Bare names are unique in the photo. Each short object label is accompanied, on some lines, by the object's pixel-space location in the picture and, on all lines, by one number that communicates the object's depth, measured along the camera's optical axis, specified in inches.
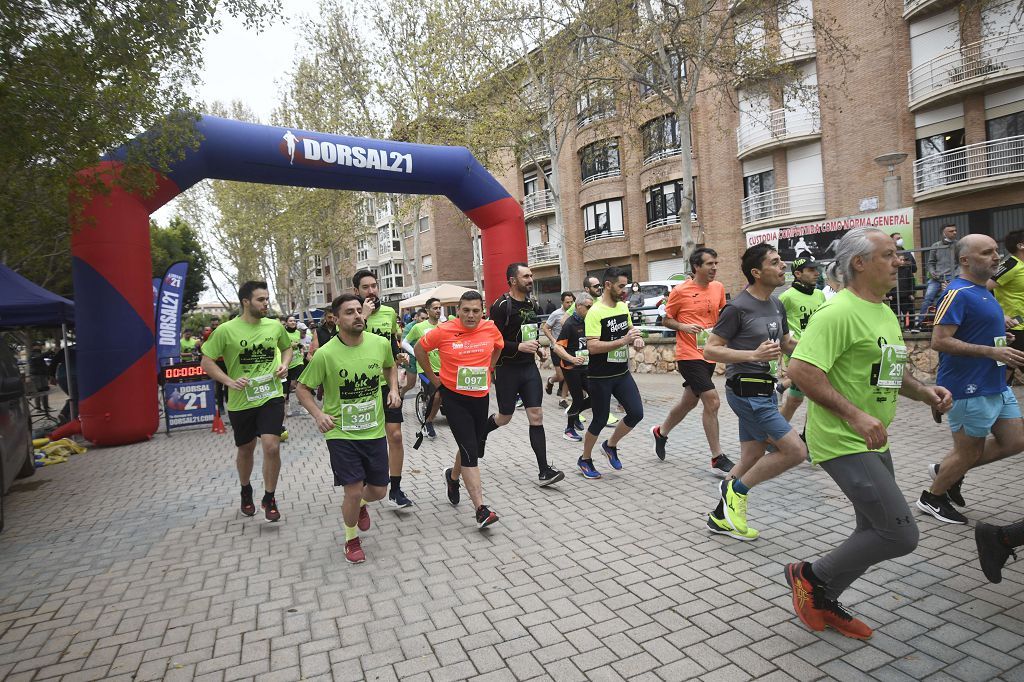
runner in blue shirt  156.6
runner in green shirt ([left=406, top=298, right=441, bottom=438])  338.6
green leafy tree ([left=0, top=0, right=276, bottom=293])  225.5
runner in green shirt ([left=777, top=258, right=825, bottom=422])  238.7
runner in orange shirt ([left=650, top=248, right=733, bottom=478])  228.5
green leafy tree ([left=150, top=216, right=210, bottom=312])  1357.0
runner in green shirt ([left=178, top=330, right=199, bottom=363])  611.8
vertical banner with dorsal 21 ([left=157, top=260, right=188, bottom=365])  470.9
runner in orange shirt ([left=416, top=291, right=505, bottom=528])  188.9
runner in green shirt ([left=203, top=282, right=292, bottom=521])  201.8
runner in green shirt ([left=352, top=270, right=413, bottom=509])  212.7
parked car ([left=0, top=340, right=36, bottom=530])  206.1
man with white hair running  105.2
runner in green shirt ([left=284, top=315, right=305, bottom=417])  402.9
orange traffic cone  415.1
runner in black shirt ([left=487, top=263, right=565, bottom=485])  217.2
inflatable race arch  343.3
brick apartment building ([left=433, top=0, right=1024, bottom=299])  791.7
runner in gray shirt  161.9
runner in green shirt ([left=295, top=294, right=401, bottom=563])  166.1
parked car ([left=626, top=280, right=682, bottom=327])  743.6
